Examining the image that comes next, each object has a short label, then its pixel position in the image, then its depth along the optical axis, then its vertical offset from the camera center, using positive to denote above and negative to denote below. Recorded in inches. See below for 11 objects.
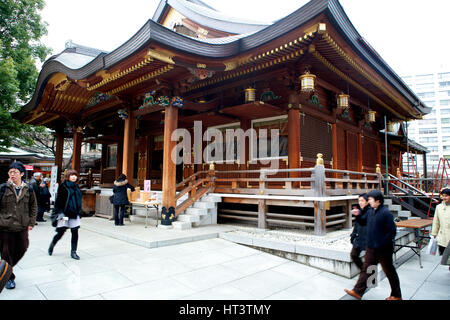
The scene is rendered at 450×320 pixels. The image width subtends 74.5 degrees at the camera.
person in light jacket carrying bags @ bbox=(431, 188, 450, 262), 203.3 -32.8
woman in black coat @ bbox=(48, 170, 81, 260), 205.3 -23.7
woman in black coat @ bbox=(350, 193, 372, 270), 174.1 -29.3
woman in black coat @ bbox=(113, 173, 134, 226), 330.0 -25.8
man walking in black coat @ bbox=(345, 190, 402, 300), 151.6 -34.3
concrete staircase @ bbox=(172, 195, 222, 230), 306.1 -42.9
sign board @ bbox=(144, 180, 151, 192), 324.8 -11.9
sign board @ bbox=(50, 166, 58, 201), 453.3 -12.3
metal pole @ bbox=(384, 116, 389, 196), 409.8 -19.5
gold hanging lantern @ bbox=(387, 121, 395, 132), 535.5 +92.2
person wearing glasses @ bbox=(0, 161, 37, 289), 150.5 -22.3
